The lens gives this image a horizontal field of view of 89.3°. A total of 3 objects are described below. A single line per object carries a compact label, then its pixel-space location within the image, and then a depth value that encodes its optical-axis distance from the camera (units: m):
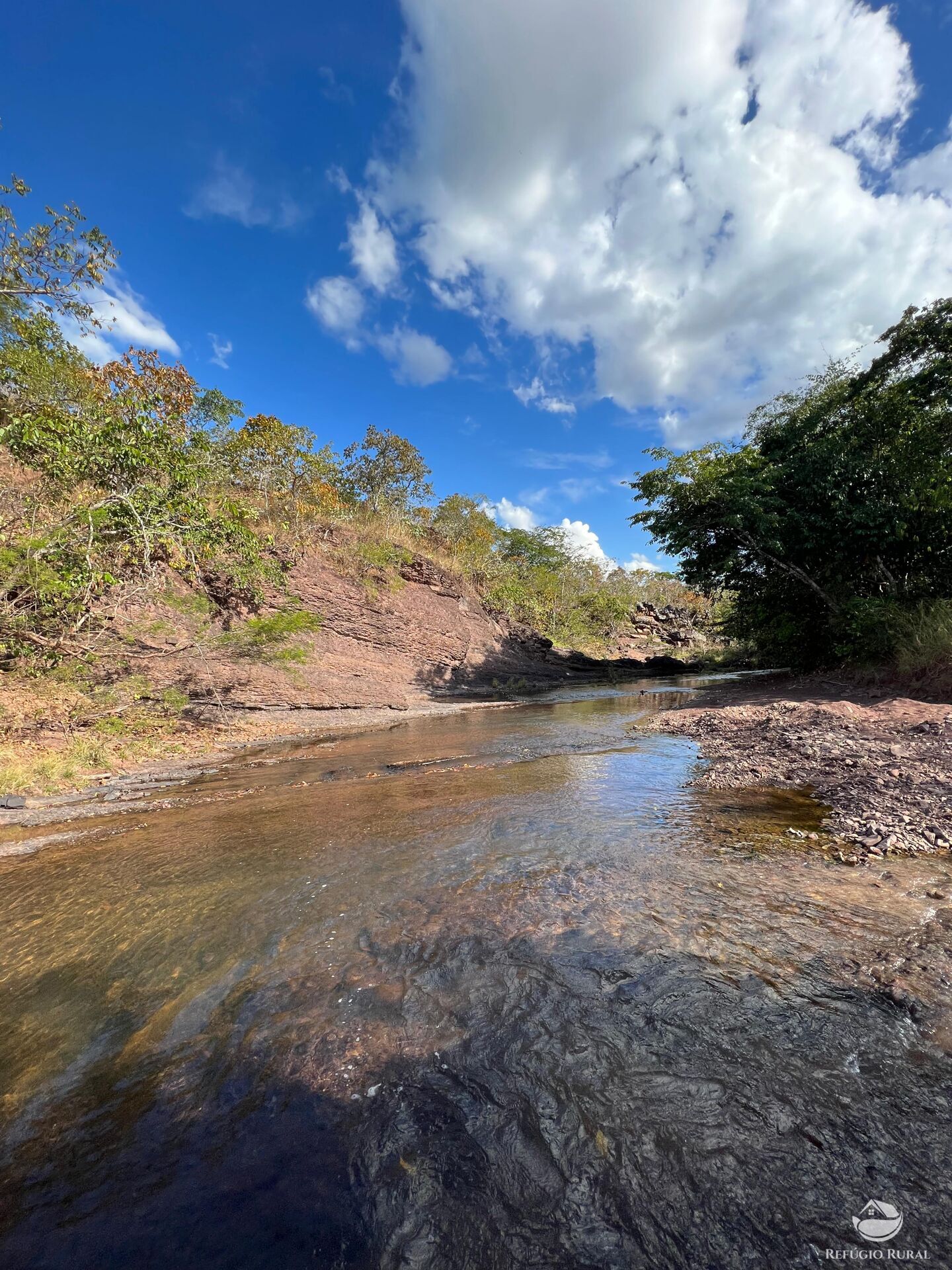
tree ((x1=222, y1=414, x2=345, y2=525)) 19.94
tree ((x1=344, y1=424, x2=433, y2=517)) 26.02
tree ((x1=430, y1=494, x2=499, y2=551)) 29.55
